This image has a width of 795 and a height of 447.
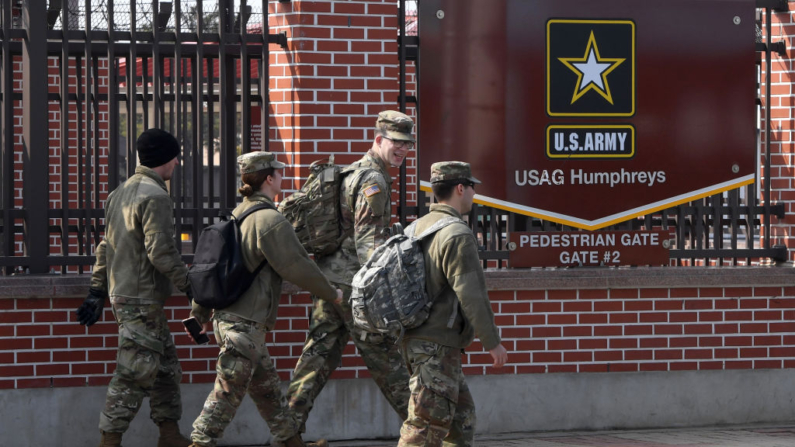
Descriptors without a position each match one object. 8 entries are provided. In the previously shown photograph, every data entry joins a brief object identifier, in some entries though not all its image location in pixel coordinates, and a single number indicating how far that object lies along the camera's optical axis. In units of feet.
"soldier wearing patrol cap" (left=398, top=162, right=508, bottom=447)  33.76
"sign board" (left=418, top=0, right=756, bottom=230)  48.26
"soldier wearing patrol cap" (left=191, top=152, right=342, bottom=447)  38.58
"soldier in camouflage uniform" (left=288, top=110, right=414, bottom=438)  39.75
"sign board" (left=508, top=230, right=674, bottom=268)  48.65
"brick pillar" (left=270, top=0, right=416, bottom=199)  46.57
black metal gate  45.16
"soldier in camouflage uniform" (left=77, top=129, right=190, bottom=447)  40.81
